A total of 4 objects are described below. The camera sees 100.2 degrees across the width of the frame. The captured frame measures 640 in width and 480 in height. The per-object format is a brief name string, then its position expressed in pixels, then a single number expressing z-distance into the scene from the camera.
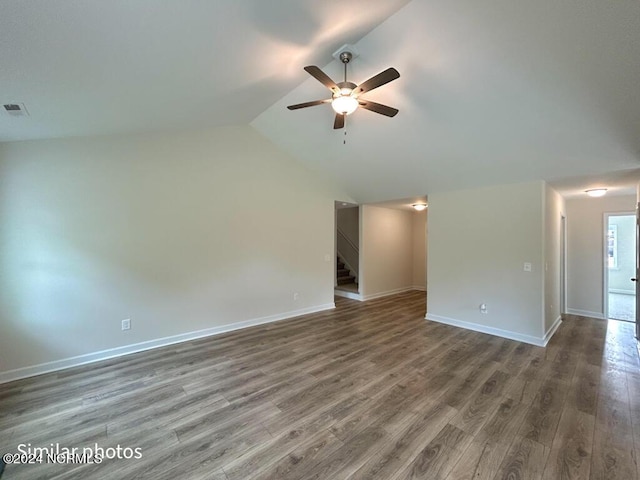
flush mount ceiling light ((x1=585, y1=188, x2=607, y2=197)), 4.38
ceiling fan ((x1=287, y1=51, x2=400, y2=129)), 2.11
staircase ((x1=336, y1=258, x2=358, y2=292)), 7.80
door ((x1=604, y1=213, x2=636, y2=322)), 7.66
